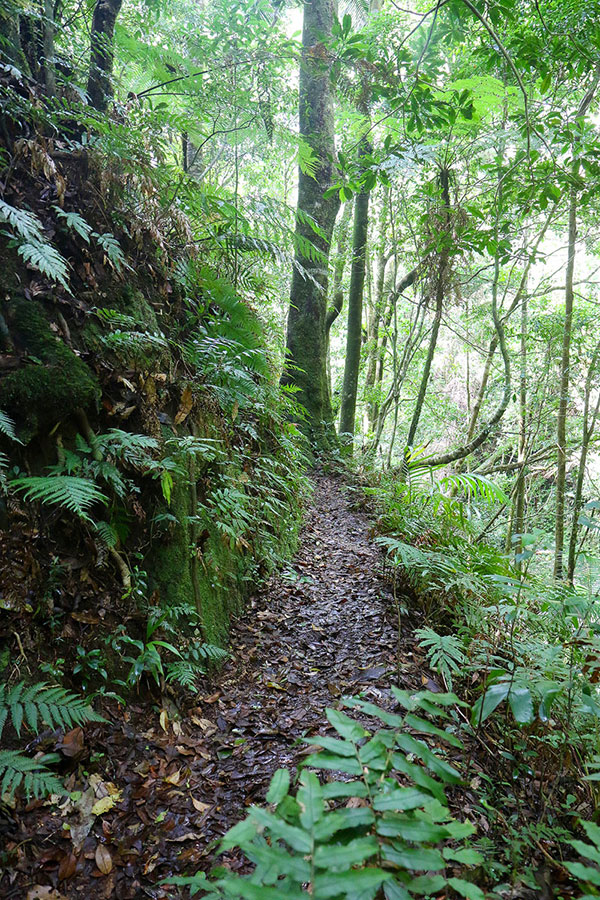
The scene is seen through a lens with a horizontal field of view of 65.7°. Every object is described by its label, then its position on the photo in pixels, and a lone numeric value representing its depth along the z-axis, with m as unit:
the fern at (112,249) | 3.27
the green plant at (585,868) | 0.97
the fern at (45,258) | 2.61
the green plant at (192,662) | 2.66
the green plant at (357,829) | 0.88
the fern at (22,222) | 2.61
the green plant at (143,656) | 2.50
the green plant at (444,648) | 2.55
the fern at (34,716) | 1.76
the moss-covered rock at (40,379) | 2.51
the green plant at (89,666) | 2.33
